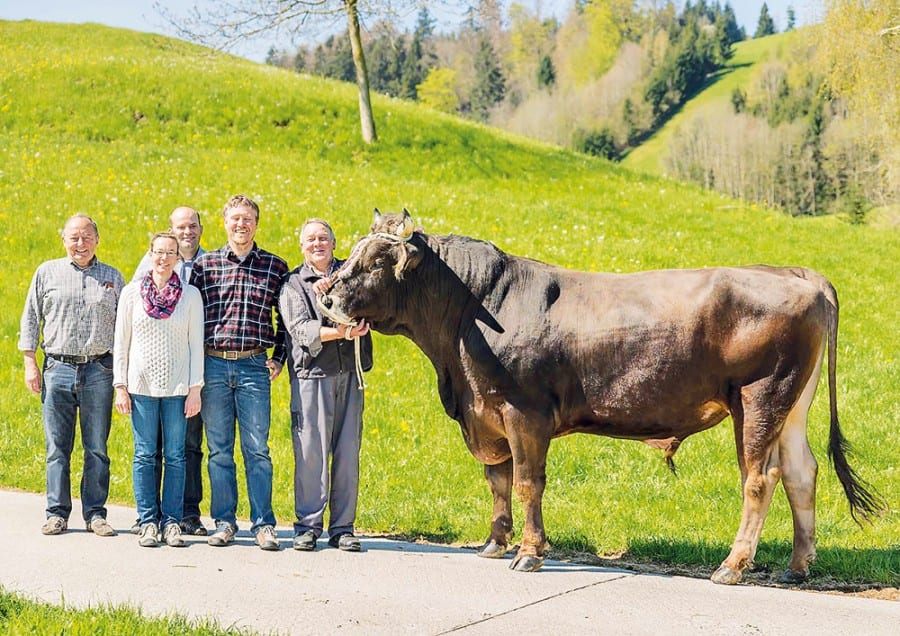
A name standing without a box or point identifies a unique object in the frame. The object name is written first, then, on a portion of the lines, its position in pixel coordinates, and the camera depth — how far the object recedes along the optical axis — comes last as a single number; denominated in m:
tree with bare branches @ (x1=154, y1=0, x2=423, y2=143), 24.52
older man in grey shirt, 7.81
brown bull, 6.77
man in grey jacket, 7.56
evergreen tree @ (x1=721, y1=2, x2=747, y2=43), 178.25
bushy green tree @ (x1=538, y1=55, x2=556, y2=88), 143.38
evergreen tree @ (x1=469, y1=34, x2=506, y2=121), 135.88
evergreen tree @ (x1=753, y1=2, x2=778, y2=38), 194.12
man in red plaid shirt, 7.67
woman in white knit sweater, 7.51
